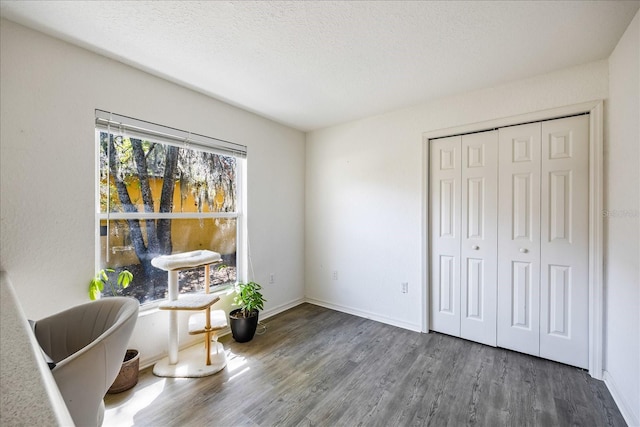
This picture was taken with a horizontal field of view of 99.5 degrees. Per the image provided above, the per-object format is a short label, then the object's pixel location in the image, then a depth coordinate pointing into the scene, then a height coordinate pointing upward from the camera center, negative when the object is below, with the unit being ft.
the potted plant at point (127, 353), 6.39 -3.59
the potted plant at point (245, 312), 8.89 -3.43
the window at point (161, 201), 7.08 +0.35
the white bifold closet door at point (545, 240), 7.25 -0.75
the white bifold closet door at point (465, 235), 8.56 -0.73
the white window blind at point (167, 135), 6.89 +2.31
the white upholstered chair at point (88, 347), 3.22 -1.98
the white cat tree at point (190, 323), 7.22 -3.21
